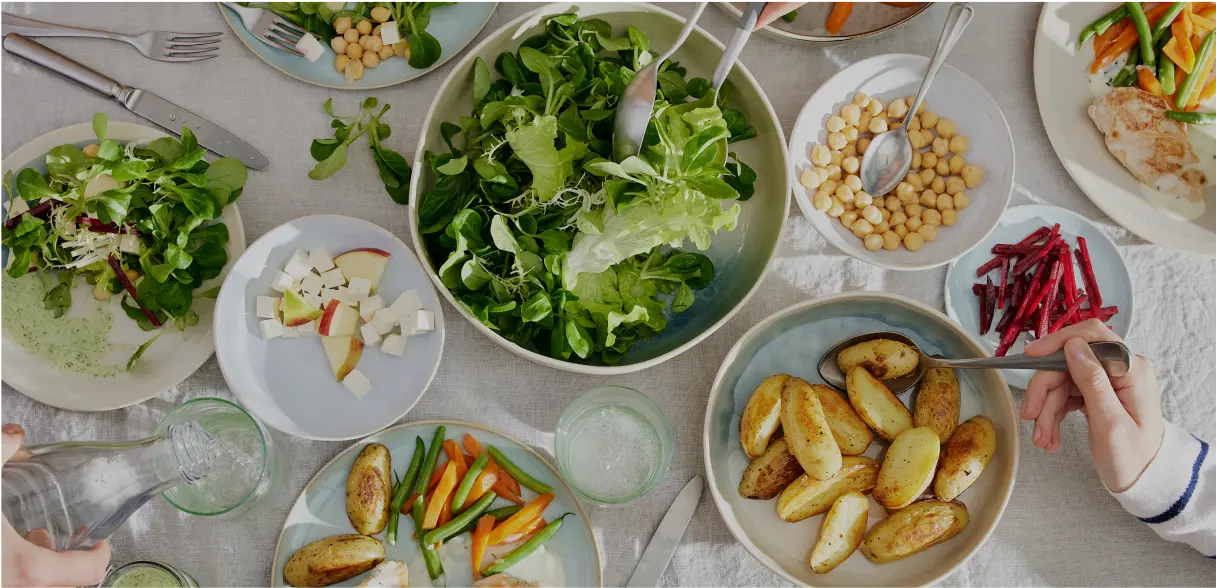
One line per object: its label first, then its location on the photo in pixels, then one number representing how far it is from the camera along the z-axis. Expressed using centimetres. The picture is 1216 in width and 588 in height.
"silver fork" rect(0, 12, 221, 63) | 151
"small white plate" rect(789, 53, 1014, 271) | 148
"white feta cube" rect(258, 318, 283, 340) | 141
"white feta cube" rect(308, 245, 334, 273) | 142
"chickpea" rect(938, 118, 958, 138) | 153
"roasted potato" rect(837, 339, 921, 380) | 140
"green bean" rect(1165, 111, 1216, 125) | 149
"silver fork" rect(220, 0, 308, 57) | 149
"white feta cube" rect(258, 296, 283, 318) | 140
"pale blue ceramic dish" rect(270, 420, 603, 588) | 144
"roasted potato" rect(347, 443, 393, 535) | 140
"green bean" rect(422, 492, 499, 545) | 140
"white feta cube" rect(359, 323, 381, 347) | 141
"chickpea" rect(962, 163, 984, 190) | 150
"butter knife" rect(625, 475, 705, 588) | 148
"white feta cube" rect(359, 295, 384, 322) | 141
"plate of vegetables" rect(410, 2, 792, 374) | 124
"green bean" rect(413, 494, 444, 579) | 140
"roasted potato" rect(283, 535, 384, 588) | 138
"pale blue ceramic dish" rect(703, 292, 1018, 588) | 140
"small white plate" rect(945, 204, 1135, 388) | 151
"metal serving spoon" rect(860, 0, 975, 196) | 150
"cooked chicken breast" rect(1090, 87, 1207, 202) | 149
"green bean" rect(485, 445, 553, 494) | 145
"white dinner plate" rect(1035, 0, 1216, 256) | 153
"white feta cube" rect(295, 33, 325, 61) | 148
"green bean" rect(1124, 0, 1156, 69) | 149
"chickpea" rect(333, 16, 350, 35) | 148
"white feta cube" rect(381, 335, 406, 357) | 141
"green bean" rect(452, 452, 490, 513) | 142
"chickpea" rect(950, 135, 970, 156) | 151
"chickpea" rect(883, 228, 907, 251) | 150
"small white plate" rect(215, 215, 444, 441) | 140
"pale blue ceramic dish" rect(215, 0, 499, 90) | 149
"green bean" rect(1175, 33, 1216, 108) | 147
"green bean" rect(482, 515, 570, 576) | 140
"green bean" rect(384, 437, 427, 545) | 142
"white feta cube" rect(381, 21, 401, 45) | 147
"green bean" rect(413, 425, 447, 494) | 143
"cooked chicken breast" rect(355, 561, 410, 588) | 135
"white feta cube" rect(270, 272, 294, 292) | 141
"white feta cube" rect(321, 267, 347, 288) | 142
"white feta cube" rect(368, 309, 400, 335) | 141
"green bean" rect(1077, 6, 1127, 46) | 152
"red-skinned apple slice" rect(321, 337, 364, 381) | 143
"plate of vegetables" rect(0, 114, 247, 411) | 137
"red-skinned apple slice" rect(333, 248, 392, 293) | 142
